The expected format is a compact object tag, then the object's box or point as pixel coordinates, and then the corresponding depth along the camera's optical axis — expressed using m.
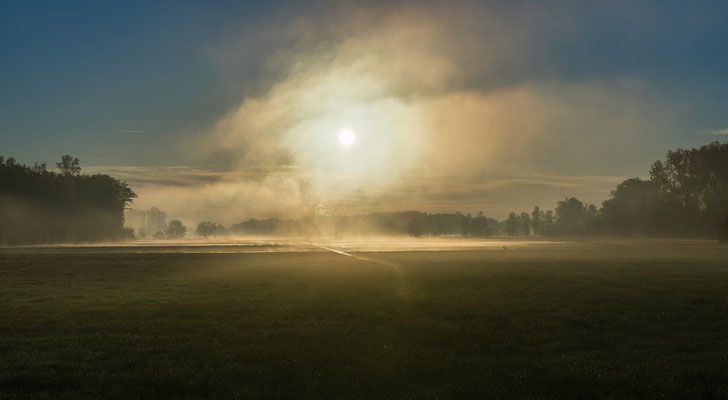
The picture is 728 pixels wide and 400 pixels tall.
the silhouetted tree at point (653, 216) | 191.05
